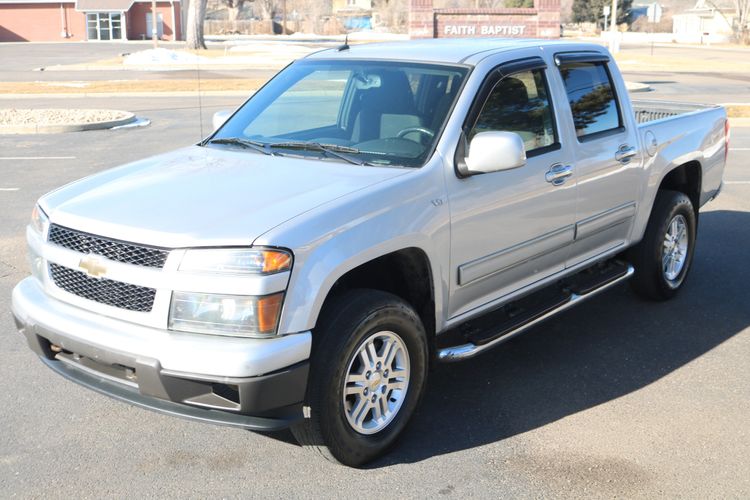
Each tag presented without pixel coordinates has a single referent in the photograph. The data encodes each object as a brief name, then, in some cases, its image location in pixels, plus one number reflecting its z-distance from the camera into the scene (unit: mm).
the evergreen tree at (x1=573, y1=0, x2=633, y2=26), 86806
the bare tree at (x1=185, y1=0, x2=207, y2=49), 46500
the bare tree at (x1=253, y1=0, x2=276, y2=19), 99106
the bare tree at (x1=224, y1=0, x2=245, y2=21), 98625
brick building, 73938
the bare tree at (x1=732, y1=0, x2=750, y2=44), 69375
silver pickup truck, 3545
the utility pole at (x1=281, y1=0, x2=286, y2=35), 95725
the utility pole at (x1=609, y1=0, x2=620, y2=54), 41766
